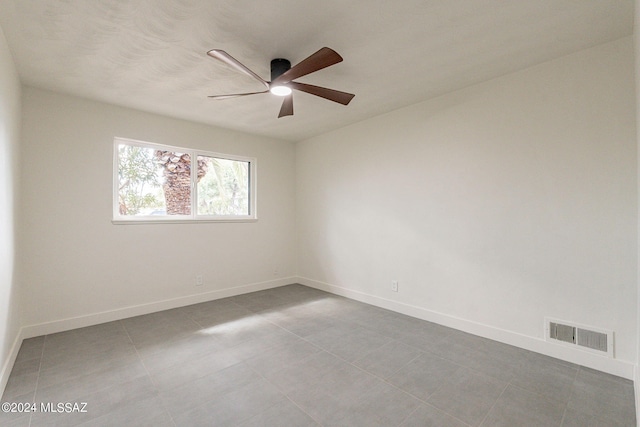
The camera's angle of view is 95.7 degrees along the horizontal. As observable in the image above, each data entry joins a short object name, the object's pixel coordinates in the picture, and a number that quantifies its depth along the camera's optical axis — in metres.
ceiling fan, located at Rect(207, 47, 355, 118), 1.93
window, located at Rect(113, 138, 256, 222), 3.55
